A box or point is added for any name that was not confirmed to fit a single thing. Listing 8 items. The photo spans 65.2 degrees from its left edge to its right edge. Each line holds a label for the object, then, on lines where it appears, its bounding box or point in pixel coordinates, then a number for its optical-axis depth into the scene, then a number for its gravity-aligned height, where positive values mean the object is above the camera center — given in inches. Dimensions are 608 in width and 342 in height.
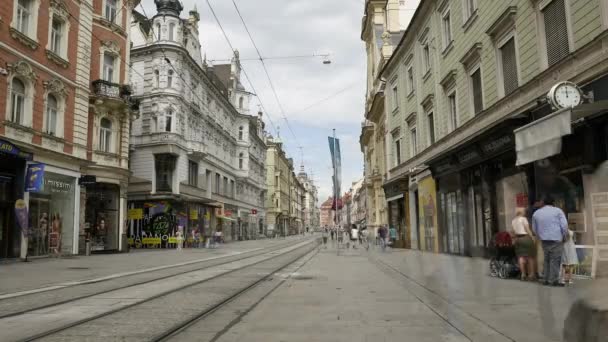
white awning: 259.1 +52.5
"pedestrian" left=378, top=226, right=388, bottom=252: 1043.3 -17.8
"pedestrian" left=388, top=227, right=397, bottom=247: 1136.0 -17.0
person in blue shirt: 332.8 -5.9
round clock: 369.7 +101.6
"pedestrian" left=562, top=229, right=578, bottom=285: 335.9 -22.7
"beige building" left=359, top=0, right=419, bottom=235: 1408.7 +533.2
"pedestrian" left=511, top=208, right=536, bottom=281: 380.2 -16.8
